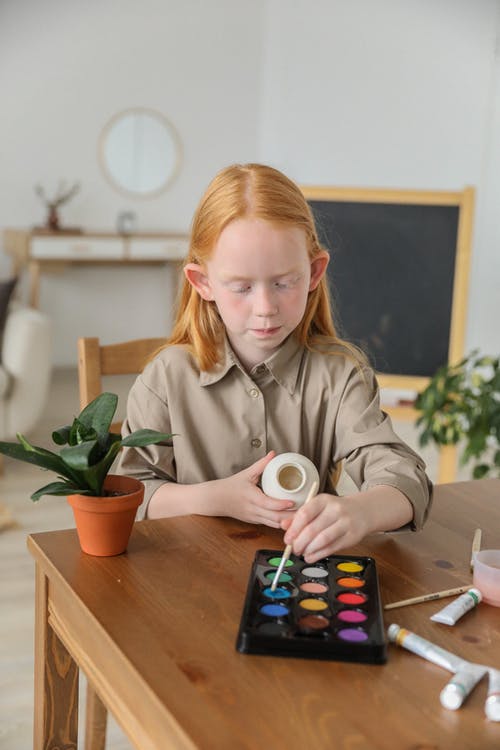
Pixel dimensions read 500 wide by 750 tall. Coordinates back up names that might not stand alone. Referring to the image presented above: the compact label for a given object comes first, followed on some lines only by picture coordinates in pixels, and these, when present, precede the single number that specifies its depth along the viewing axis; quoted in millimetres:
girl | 1214
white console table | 5129
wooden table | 748
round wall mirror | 5602
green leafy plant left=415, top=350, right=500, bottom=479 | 2811
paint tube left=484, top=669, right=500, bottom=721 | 769
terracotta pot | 1048
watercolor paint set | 851
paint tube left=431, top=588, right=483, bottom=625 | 950
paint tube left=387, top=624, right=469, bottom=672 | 846
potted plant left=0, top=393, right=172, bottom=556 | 1036
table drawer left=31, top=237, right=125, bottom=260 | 5121
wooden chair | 1617
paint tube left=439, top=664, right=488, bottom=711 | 782
